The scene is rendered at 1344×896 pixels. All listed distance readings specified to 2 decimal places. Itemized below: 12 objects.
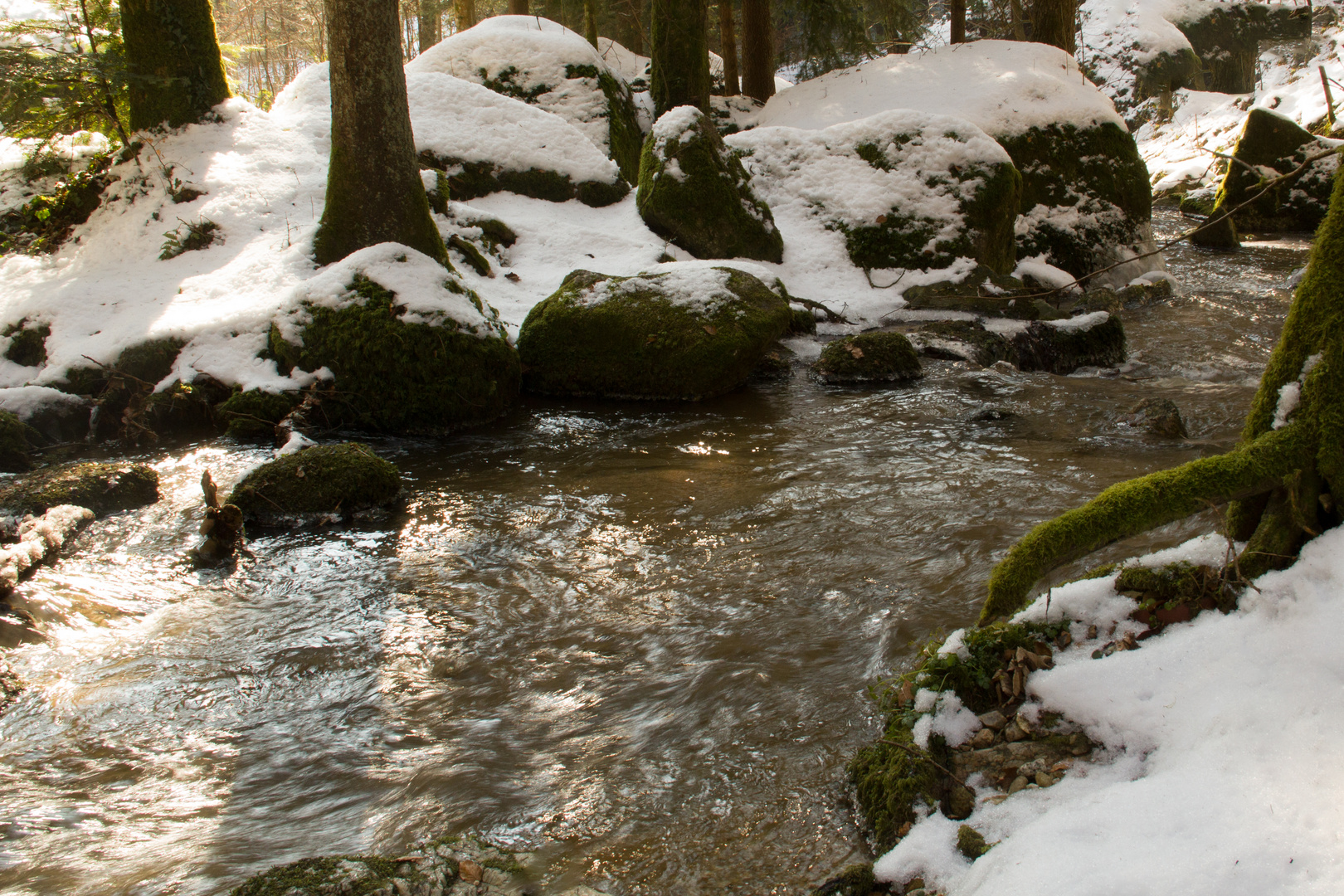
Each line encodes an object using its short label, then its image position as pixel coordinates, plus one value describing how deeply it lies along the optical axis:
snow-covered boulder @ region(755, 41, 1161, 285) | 12.77
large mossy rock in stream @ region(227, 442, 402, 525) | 5.74
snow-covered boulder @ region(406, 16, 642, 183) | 15.02
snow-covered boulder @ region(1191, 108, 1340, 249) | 16.02
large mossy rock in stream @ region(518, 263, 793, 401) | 8.28
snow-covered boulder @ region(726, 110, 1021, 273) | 11.41
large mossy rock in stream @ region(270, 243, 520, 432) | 7.42
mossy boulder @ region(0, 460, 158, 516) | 5.61
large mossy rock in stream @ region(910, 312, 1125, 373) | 9.16
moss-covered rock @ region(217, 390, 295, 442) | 7.41
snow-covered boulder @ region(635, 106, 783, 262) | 11.43
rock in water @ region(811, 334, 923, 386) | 8.73
